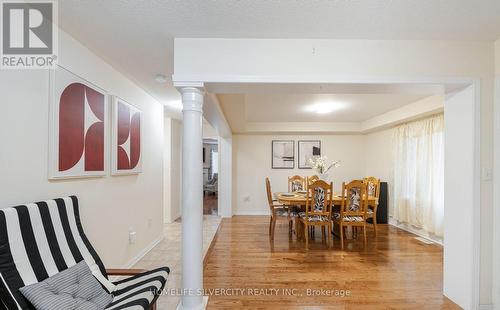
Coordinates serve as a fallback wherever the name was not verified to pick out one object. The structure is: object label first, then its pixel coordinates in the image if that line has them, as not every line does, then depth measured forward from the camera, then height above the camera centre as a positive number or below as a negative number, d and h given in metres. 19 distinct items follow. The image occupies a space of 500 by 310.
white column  1.98 -0.40
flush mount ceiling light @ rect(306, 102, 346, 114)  4.14 +0.88
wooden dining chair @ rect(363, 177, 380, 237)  3.92 -0.65
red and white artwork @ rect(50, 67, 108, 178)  1.79 +0.23
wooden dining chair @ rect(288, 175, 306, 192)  5.42 -0.66
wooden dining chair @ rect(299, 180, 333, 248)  3.59 -0.79
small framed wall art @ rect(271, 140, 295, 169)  6.23 -0.01
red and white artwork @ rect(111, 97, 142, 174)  2.54 +0.18
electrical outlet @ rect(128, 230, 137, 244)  2.87 -1.01
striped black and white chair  1.26 -0.63
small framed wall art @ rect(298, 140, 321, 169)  6.21 +0.10
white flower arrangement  4.38 -0.24
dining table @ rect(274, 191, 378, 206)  3.77 -0.73
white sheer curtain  3.83 -0.34
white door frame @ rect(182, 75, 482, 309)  1.95 +0.61
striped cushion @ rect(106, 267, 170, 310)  1.42 -0.91
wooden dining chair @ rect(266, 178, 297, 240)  4.04 -1.04
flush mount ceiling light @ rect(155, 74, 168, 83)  2.68 +0.87
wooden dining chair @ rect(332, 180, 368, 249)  3.68 -0.80
